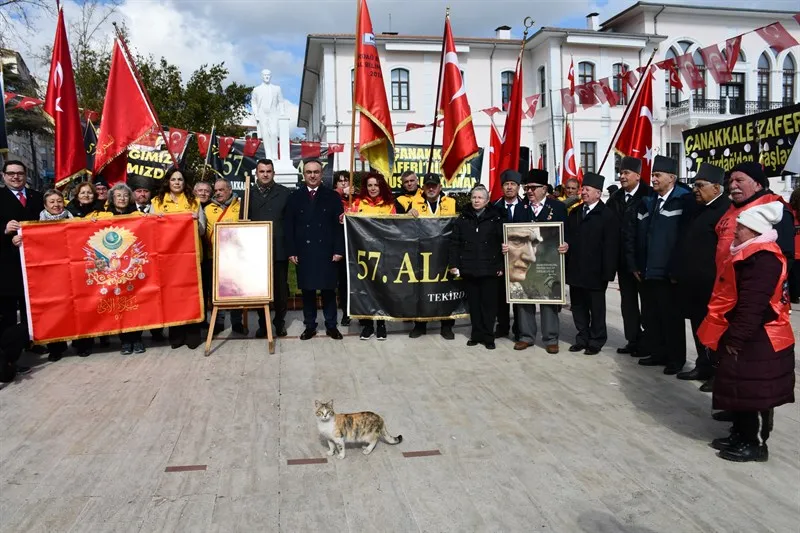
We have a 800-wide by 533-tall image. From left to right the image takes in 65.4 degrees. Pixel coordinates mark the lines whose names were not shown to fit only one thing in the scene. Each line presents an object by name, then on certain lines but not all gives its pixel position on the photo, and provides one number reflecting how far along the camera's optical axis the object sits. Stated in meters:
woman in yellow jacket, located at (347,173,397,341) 8.09
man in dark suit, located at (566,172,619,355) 6.91
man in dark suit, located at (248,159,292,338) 7.68
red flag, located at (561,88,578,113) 15.99
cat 4.20
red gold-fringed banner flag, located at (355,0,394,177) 7.71
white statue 15.98
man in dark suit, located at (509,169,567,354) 7.30
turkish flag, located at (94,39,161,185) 7.84
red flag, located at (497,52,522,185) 8.32
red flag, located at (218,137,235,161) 16.31
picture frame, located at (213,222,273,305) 7.19
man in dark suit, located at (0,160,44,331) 6.76
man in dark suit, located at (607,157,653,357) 6.99
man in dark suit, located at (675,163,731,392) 5.41
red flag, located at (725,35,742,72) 10.21
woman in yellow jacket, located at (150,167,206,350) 7.47
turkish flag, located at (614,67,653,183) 8.91
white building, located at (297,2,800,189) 36.94
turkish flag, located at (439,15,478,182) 8.06
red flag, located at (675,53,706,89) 11.27
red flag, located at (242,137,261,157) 16.58
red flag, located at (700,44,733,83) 10.40
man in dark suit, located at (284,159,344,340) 7.53
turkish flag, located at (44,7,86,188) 7.66
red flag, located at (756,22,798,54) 8.82
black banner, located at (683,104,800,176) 9.59
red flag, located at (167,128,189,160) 14.63
